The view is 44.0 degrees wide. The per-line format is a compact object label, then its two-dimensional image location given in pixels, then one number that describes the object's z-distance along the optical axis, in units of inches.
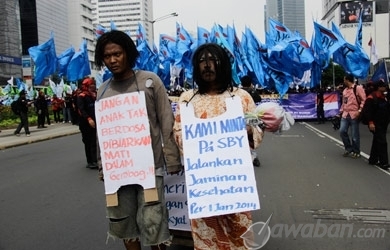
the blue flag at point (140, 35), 1120.1
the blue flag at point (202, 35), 1090.7
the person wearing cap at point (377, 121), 366.3
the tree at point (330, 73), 3348.9
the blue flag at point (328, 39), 791.1
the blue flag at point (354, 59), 767.7
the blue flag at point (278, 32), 960.3
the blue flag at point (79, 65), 890.1
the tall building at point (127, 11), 3133.4
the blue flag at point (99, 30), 890.5
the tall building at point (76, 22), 4759.8
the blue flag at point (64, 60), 931.2
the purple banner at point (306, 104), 899.4
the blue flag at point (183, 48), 1060.5
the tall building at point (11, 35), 3658.7
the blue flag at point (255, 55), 954.1
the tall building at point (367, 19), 4170.8
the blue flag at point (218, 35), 1014.3
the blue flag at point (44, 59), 850.8
